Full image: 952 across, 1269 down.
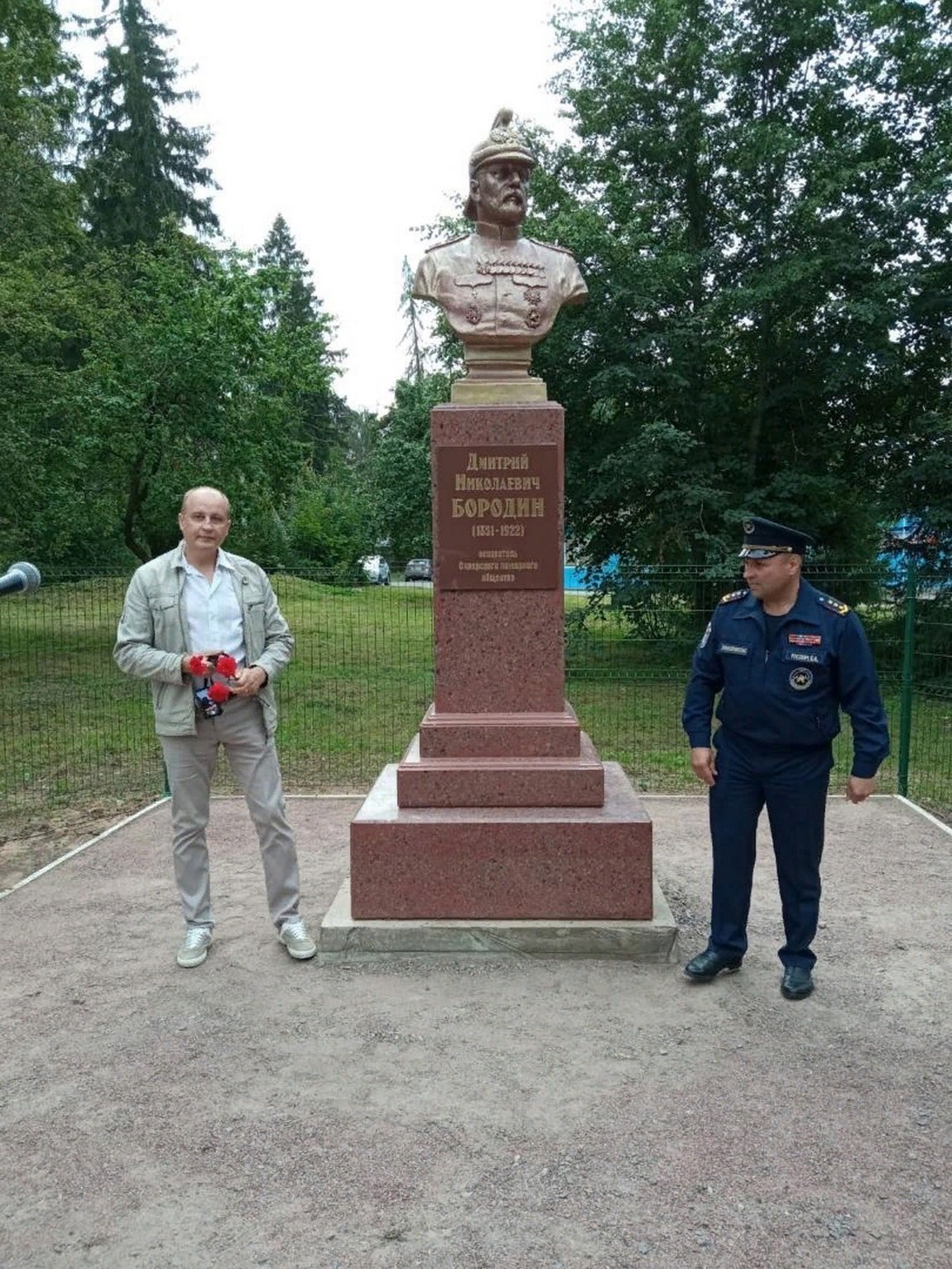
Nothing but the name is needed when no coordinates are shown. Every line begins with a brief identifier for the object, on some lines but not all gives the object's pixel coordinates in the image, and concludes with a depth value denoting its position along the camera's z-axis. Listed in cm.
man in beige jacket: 380
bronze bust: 450
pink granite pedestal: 405
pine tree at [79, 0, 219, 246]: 2483
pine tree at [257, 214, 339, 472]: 1398
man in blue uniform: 348
